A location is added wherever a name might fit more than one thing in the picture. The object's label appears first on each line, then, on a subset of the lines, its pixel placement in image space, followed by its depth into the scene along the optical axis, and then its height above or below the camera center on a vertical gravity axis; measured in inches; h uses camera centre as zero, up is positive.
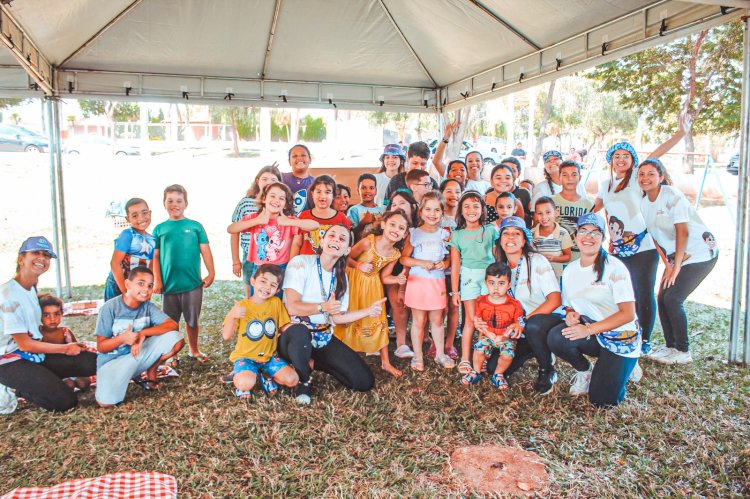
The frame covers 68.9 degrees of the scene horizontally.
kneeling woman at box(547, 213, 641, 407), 135.2 -27.0
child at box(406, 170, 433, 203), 180.5 +10.5
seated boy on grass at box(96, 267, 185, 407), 138.4 -30.9
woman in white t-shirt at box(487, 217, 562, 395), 148.9 -22.3
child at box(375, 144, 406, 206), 210.1 +19.0
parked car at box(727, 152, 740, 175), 705.6 +59.9
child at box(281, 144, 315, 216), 186.7 +14.0
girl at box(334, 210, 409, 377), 160.9 -21.4
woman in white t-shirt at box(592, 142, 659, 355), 171.6 -5.7
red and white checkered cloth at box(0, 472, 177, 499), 98.3 -49.8
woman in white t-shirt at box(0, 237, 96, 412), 130.0 -30.5
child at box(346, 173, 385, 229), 179.5 +3.2
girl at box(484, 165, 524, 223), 184.5 +10.1
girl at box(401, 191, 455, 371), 165.0 -18.6
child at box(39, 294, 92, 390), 139.1 -26.9
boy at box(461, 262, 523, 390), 151.8 -29.1
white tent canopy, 197.8 +75.0
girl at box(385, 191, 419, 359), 169.2 -25.2
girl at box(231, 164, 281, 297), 170.2 +3.8
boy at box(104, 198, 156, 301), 161.9 -8.1
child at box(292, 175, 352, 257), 161.9 +0.3
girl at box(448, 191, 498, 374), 163.3 -12.5
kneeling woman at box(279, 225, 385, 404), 145.5 -25.5
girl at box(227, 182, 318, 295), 159.2 -4.2
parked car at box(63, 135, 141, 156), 1000.0 +134.5
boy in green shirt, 168.2 -13.1
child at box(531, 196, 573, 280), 166.2 -7.3
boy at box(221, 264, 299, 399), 142.0 -32.4
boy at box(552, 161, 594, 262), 181.3 +3.8
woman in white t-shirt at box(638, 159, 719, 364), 169.0 -9.4
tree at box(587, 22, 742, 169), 505.4 +131.2
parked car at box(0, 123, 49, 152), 877.8 +128.7
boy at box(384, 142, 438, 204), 192.9 +18.8
